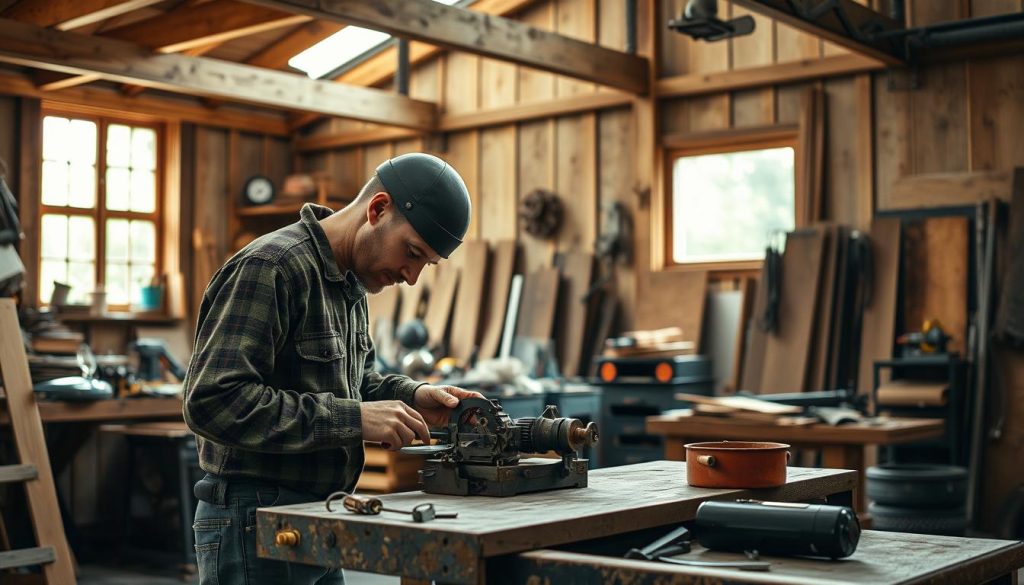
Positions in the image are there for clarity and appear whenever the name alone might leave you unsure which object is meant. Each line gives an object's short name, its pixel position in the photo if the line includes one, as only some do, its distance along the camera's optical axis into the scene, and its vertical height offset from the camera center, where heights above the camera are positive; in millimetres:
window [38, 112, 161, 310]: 8523 +876
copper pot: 2352 -286
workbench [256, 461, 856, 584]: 1778 -329
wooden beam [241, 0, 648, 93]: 5984 +1618
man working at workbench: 2139 -70
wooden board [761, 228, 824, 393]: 7008 +36
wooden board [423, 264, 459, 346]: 8555 +151
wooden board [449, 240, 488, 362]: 8406 +149
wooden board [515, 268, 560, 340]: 8062 +125
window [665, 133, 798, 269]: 7500 +786
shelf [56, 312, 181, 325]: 8223 +47
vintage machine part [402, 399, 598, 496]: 2238 -248
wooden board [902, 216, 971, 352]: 6660 +270
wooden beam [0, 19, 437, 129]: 6645 +1551
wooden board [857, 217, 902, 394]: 6805 +107
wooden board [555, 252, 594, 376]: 7996 +98
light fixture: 5715 +1459
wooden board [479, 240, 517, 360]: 8328 +201
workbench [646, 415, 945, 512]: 4867 -481
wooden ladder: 4391 -533
